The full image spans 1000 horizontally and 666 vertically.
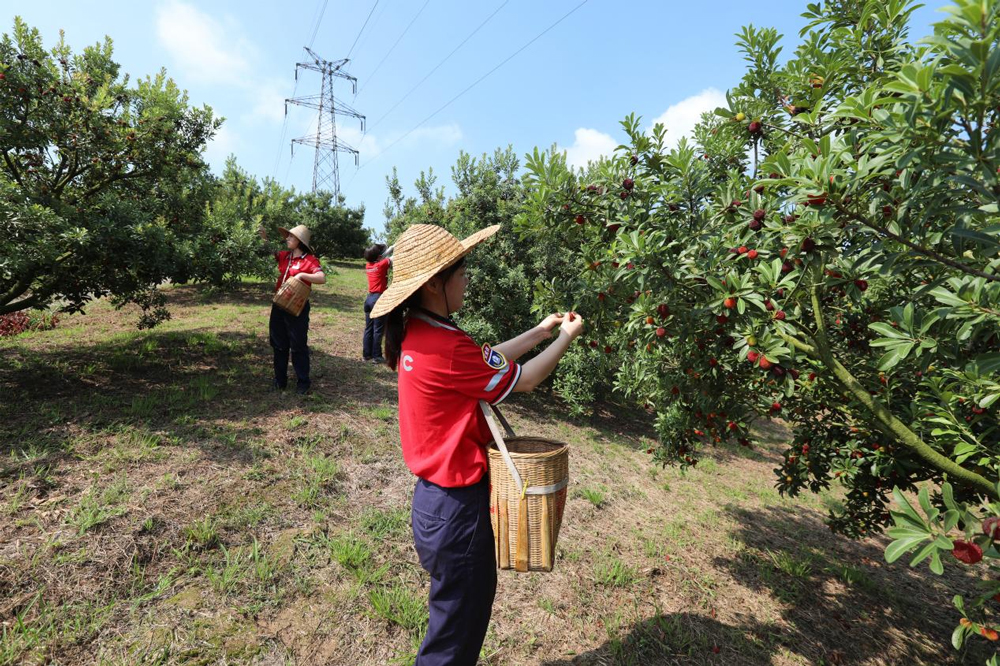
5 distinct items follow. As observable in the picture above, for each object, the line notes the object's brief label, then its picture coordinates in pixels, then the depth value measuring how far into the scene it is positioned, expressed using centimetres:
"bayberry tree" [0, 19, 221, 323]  412
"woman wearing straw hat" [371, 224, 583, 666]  176
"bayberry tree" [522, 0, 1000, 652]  142
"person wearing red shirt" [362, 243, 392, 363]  669
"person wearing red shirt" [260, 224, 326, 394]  509
